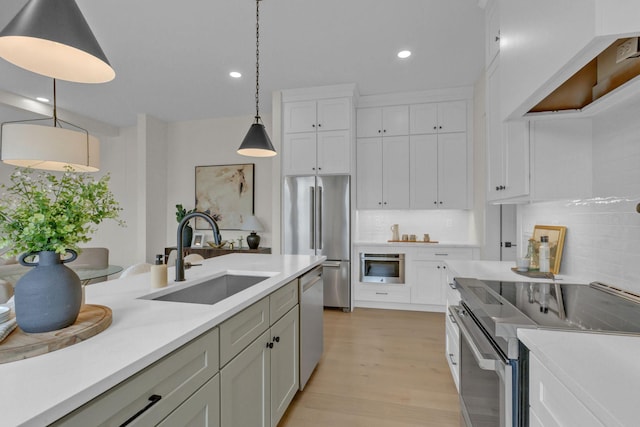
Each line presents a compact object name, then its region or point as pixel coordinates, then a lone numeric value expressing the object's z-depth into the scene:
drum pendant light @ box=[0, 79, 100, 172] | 2.12
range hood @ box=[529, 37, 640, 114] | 1.06
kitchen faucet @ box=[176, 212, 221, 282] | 1.58
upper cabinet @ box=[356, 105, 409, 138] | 4.27
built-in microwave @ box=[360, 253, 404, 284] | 4.07
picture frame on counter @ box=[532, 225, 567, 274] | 1.91
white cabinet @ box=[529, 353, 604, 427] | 0.68
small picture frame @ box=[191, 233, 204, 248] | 5.27
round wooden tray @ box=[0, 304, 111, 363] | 0.74
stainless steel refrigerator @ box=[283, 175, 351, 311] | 4.05
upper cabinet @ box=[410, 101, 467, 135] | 4.09
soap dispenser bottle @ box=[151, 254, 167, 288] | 1.49
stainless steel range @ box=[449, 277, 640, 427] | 1.02
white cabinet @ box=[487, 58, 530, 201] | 1.81
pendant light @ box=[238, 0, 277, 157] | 2.46
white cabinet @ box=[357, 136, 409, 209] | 4.26
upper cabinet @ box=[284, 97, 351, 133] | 4.07
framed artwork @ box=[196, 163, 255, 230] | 5.23
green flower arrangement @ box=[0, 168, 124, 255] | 0.82
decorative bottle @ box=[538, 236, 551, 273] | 1.90
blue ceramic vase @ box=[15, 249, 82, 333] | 0.83
